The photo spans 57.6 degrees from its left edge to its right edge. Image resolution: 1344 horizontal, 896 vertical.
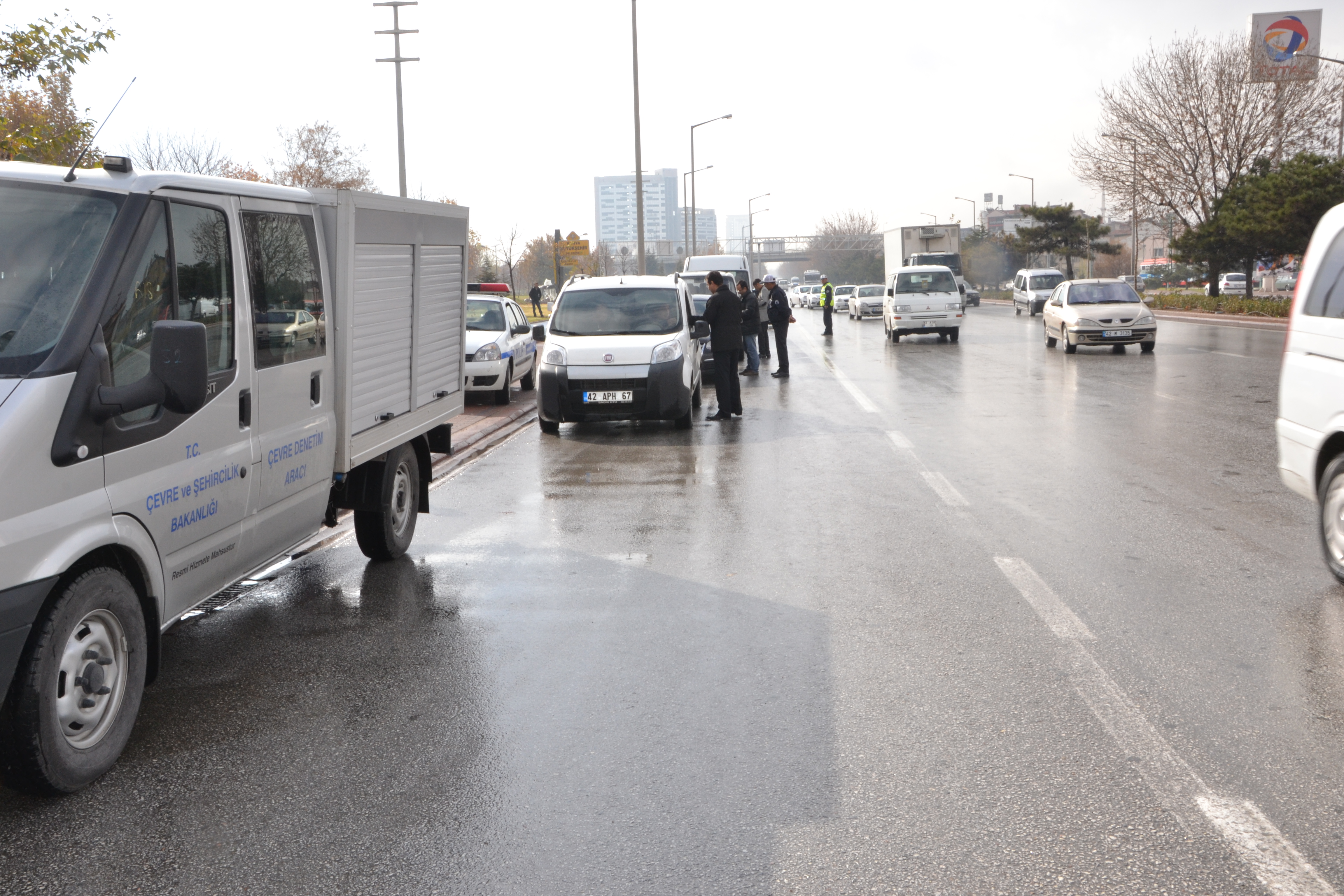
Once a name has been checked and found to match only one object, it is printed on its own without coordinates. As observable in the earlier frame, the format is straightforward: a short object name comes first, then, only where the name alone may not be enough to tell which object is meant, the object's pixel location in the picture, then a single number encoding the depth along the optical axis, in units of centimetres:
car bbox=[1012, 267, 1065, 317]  5088
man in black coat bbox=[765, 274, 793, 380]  2195
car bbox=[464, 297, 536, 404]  1847
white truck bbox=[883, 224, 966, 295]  4934
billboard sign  4569
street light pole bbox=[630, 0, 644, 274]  3447
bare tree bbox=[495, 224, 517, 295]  5903
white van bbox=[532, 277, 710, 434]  1408
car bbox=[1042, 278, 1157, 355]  2583
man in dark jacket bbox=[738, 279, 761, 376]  2091
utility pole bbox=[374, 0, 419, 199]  3025
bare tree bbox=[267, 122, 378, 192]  5556
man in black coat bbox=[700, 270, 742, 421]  1523
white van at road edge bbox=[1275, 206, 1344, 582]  646
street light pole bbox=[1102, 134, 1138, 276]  4894
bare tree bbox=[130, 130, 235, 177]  4978
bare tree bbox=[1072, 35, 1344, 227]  4575
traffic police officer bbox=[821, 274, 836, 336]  3622
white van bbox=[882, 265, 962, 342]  3200
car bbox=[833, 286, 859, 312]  7131
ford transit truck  394
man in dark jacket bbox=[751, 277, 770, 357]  2456
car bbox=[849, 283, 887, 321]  5359
